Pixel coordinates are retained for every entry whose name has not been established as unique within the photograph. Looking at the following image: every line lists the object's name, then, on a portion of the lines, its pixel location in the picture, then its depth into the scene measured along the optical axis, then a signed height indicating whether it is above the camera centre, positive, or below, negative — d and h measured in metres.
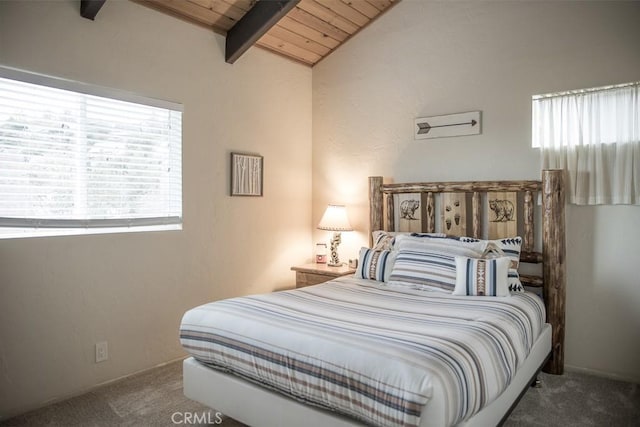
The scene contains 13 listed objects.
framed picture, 3.74 +0.33
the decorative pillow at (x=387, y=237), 3.49 -0.21
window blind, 2.53 +0.36
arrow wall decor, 3.54 +0.71
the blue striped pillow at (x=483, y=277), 2.78 -0.42
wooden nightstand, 3.87 -0.53
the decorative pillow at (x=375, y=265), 3.34 -0.40
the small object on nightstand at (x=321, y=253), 4.29 -0.40
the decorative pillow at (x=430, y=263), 2.99 -0.36
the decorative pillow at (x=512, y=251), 2.96 -0.28
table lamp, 4.07 -0.10
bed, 1.69 -0.56
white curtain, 2.89 +0.48
